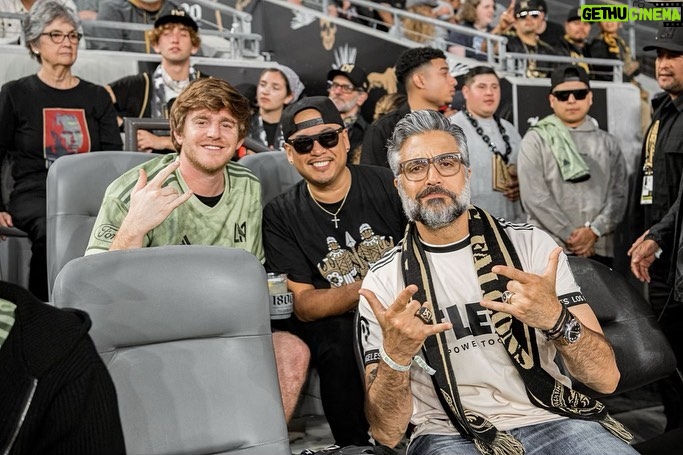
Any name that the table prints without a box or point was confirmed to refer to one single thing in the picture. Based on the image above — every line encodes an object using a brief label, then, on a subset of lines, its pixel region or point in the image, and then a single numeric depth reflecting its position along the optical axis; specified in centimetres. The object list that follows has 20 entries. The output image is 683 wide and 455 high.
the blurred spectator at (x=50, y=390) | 134
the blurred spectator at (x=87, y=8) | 532
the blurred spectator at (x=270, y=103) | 480
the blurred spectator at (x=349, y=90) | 525
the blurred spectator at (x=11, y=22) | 500
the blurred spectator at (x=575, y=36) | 669
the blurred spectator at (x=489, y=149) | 448
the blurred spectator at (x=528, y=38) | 647
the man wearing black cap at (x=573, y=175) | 442
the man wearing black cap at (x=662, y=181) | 357
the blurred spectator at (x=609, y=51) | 688
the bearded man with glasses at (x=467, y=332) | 208
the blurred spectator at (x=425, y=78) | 429
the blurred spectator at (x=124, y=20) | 533
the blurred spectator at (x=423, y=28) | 667
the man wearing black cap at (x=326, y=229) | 284
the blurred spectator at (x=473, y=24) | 681
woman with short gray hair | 374
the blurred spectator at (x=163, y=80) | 431
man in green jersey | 276
